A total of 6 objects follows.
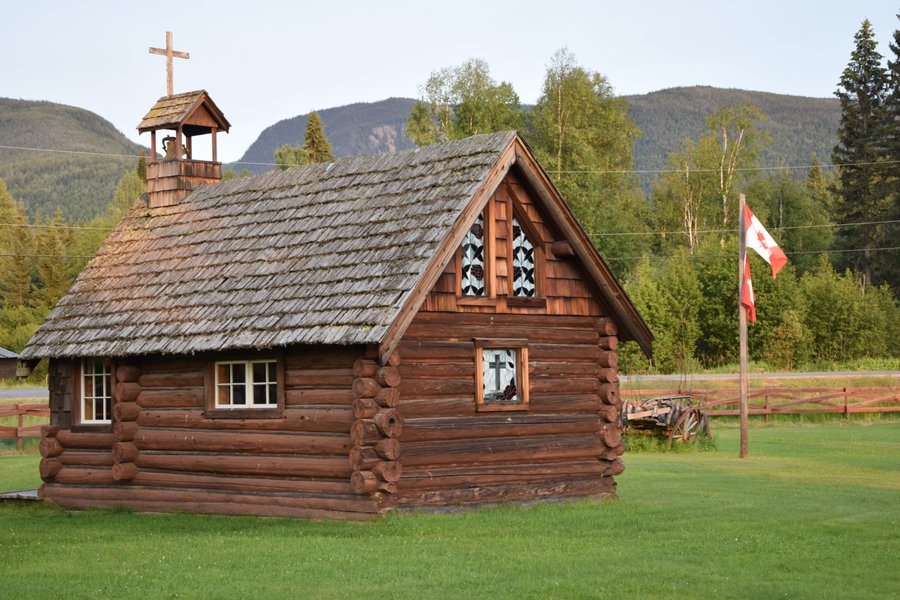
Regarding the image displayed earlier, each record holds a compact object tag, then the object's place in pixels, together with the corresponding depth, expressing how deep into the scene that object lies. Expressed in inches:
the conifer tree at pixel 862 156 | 3127.5
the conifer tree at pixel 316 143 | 3243.1
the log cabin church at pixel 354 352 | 764.0
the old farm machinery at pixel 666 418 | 1326.3
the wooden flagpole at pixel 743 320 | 1221.9
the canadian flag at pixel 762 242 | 1217.4
